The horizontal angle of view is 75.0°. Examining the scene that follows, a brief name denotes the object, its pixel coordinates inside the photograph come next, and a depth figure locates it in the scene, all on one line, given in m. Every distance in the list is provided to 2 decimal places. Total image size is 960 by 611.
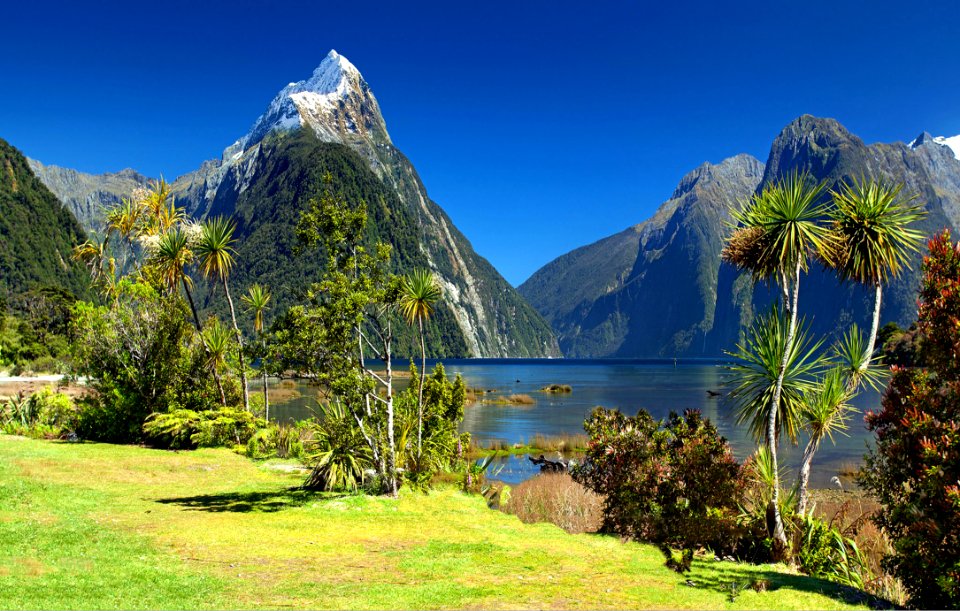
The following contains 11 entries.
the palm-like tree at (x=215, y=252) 29.55
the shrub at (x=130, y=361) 25.72
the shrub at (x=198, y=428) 25.08
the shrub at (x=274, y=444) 25.94
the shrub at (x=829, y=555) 12.91
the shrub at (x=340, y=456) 17.80
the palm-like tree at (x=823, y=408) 14.66
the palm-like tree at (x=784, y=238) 14.25
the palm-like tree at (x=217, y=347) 27.83
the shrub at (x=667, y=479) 14.04
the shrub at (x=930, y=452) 8.27
